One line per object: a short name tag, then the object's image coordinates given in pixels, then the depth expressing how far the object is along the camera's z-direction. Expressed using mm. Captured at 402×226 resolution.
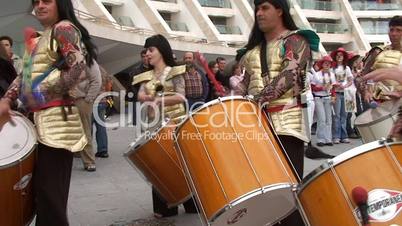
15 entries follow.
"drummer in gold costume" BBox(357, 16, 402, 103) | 4715
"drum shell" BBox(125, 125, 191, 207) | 3979
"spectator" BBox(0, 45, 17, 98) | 4512
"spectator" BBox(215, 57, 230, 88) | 8963
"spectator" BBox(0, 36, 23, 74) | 5984
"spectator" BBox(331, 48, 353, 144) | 9805
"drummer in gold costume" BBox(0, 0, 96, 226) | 3043
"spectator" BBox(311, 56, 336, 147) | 9352
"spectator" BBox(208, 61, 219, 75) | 9742
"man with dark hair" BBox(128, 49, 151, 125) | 4875
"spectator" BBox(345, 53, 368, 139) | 10009
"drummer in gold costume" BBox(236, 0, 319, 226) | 3322
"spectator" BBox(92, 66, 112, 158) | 7535
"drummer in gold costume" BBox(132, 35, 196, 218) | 4391
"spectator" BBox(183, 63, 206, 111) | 7086
